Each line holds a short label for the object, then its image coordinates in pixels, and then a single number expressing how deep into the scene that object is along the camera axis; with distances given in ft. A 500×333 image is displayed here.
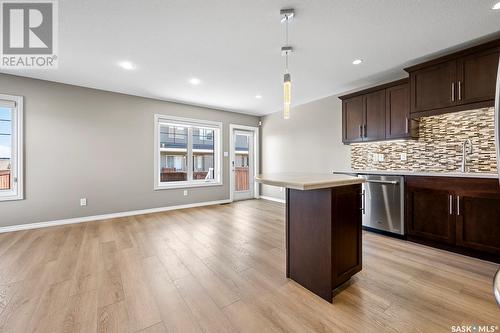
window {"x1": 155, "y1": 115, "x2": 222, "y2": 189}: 15.69
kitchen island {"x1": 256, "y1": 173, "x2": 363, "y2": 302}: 5.13
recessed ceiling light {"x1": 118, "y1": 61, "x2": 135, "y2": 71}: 9.59
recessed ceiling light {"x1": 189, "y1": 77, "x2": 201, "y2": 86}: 11.54
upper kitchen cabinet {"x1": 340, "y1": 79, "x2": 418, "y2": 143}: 9.91
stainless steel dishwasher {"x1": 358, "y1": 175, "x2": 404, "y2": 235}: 9.36
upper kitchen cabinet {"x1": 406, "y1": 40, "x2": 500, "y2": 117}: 7.39
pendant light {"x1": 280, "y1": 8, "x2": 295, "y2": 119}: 6.33
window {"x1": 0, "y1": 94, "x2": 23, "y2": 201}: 10.80
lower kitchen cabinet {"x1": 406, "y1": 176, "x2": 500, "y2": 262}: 7.10
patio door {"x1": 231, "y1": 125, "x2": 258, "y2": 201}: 19.76
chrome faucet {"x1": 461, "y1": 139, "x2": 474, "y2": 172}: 8.87
